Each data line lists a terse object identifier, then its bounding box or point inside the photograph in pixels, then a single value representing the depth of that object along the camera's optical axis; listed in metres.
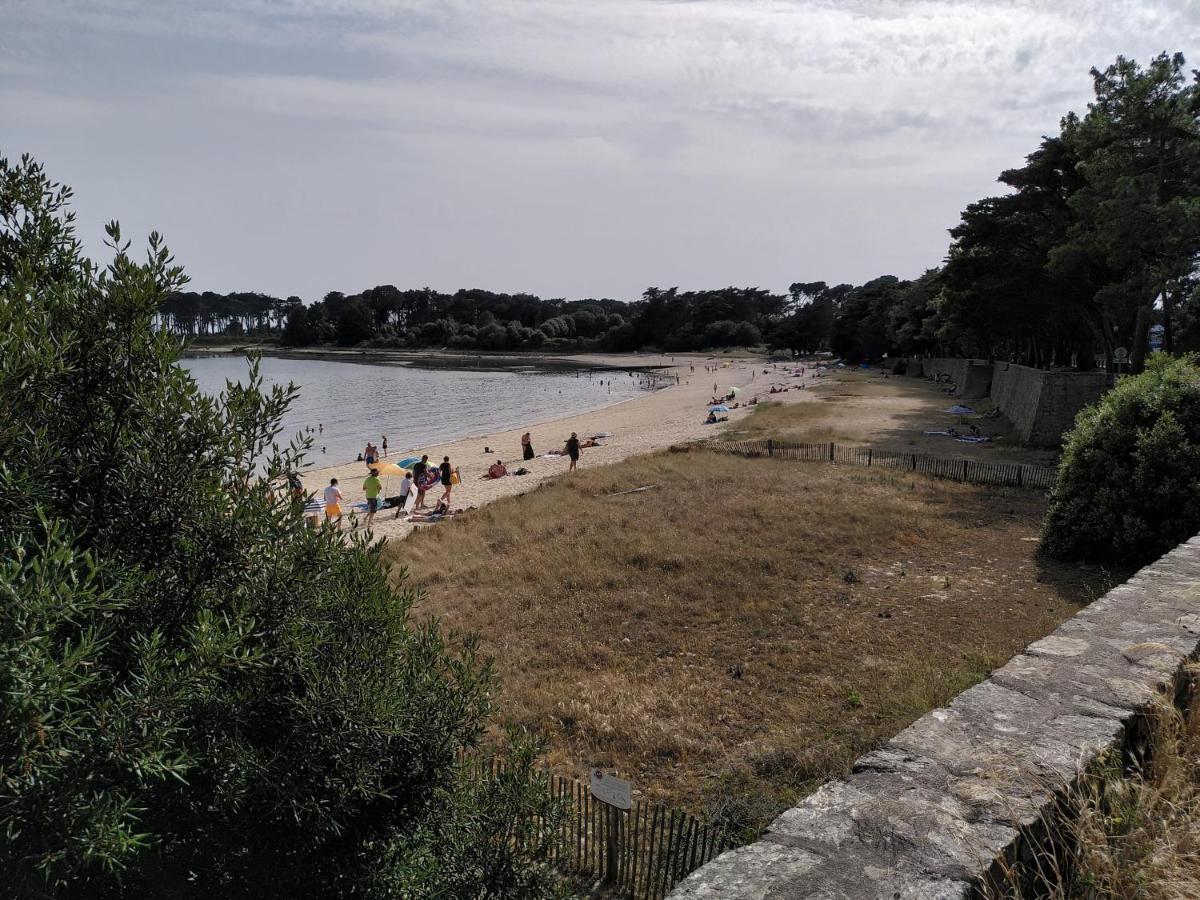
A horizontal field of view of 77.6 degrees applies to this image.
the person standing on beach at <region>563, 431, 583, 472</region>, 29.06
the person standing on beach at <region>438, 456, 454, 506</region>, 24.08
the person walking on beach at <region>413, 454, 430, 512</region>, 24.72
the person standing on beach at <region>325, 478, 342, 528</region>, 22.66
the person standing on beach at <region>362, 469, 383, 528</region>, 22.69
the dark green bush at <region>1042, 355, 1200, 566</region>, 11.91
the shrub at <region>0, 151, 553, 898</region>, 2.67
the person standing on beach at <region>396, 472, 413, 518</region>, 24.98
